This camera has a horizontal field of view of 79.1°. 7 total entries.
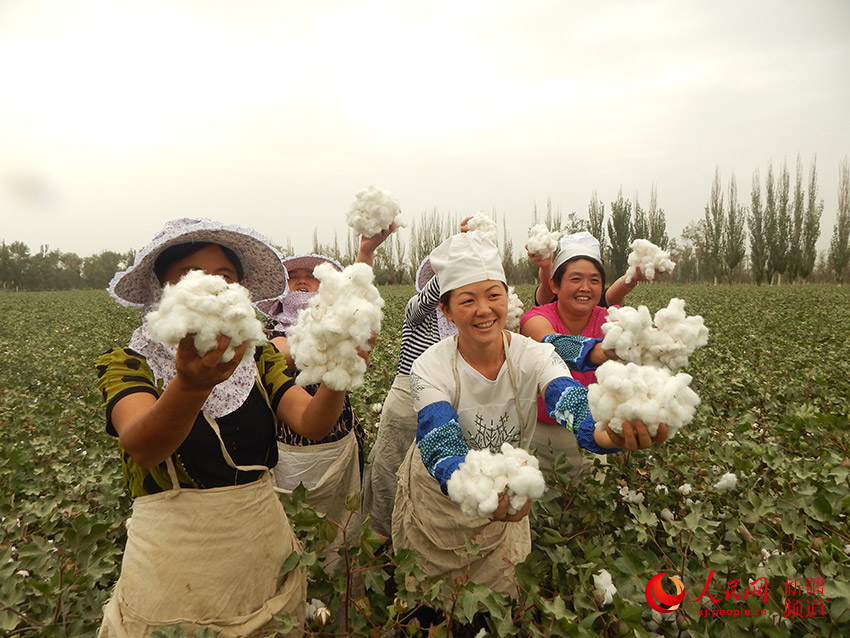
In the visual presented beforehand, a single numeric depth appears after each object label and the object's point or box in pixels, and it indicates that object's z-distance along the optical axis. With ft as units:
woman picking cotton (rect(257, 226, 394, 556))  6.81
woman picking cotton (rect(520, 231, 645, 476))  7.38
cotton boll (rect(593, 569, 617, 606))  4.66
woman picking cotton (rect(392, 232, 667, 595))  5.52
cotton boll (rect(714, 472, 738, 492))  6.84
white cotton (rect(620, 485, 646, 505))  6.92
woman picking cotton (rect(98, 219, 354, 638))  4.00
